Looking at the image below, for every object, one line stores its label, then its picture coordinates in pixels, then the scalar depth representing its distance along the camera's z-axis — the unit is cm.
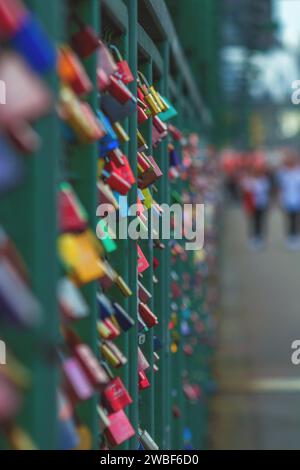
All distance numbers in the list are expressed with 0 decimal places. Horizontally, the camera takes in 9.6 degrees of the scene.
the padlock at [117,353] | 364
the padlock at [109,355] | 358
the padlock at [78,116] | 256
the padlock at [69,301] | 252
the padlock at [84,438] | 289
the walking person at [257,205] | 3207
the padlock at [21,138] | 220
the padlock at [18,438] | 232
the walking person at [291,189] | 2953
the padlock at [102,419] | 333
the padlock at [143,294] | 447
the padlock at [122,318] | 372
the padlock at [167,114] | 515
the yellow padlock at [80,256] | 257
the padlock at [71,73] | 256
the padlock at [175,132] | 624
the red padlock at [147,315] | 443
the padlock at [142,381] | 444
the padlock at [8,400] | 217
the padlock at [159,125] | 500
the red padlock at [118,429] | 358
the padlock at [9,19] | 220
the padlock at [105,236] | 336
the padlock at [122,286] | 373
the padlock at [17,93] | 219
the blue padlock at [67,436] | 260
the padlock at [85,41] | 287
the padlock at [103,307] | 328
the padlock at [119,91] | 348
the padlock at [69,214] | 256
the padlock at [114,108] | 351
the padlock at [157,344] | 503
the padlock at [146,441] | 441
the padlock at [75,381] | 268
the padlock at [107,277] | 322
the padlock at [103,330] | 334
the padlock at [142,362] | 446
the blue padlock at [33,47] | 221
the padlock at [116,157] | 359
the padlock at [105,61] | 325
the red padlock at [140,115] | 431
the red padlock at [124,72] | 365
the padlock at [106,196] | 335
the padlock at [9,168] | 216
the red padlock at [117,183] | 359
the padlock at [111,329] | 352
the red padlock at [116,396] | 358
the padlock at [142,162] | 438
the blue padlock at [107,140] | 336
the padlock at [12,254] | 223
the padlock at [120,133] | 364
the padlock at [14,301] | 217
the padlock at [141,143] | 444
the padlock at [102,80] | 321
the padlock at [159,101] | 476
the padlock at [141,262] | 441
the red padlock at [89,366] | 273
